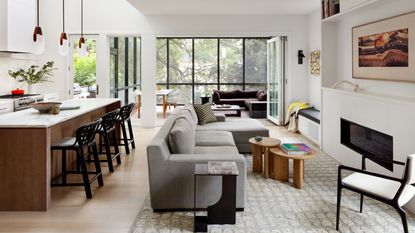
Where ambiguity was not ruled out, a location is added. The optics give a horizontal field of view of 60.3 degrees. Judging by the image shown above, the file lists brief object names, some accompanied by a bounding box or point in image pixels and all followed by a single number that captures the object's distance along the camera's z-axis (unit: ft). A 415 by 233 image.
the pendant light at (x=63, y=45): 16.29
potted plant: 23.20
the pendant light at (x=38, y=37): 14.31
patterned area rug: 9.62
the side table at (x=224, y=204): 9.61
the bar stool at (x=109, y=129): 14.88
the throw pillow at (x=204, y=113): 19.52
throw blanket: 25.36
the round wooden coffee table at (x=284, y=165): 12.97
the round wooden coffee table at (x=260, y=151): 14.32
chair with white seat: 8.13
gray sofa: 10.55
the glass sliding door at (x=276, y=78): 27.96
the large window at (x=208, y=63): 39.99
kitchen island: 10.92
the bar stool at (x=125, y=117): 17.86
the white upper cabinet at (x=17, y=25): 19.86
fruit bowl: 13.25
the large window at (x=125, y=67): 28.73
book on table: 13.10
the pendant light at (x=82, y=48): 17.66
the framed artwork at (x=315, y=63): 24.42
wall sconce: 26.94
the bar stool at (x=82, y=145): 12.01
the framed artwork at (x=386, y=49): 12.52
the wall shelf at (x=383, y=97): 11.49
